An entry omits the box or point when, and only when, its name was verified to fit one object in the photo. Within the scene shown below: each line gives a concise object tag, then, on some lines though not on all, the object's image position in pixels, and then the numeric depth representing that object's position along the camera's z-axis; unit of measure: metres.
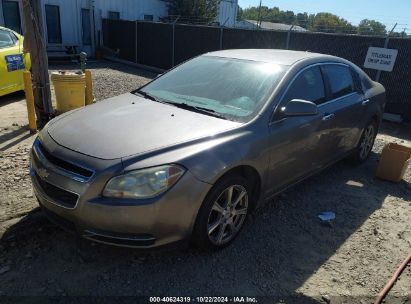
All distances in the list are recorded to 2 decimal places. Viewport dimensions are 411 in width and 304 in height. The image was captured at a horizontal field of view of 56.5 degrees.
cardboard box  5.09
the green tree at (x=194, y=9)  22.36
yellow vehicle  7.54
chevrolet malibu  2.66
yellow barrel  6.85
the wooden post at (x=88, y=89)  7.04
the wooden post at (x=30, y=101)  5.98
